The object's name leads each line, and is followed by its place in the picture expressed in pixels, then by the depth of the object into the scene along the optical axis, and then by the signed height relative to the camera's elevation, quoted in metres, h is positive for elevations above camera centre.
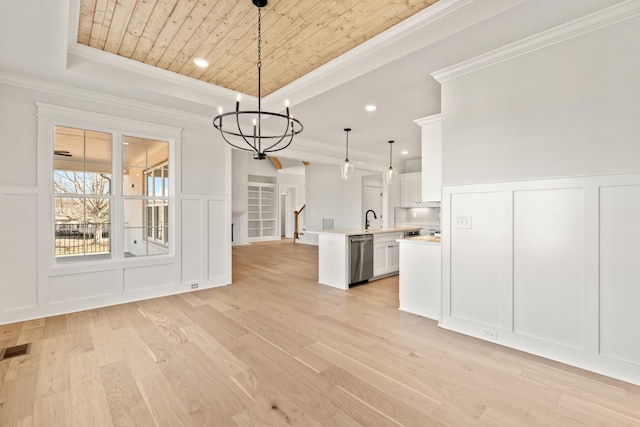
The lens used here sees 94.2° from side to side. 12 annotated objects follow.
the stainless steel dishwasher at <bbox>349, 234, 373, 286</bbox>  4.92 -0.78
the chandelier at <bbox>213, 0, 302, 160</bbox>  4.89 +1.50
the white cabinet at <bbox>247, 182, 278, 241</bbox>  11.71 +0.05
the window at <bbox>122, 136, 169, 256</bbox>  4.20 +0.24
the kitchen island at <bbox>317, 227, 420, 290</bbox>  4.86 -0.75
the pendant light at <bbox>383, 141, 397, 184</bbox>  6.27 +0.86
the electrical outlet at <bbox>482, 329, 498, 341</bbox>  2.86 -1.19
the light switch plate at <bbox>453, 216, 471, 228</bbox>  3.08 -0.10
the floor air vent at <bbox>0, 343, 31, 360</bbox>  2.59 -1.25
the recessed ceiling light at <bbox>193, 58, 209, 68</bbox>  3.41 +1.75
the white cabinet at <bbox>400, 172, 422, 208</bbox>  8.18 +0.65
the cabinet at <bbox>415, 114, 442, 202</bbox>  3.63 +0.68
